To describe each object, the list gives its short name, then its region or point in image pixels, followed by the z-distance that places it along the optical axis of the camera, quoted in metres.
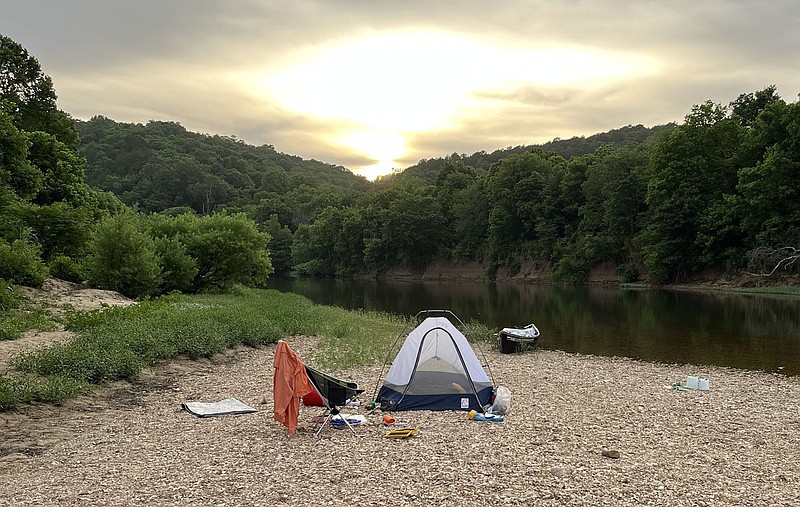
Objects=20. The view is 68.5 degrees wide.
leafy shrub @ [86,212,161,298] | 28.47
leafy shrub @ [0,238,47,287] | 22.89
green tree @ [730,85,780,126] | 61.16
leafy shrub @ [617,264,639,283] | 64.00
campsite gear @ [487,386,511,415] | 11.56
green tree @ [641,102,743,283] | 56.69
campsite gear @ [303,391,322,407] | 10.89
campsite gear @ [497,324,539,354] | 21.22
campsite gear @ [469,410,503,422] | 11.06
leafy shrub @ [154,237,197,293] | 32.50
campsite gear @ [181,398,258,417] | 11.44
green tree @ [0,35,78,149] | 37.34
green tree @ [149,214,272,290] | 35.44
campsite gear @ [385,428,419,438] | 9.99
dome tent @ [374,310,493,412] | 12.04
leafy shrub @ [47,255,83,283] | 29.56
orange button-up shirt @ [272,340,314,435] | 10.09
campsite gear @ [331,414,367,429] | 10.55
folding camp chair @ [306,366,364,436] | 10.63
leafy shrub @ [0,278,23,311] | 19.58
